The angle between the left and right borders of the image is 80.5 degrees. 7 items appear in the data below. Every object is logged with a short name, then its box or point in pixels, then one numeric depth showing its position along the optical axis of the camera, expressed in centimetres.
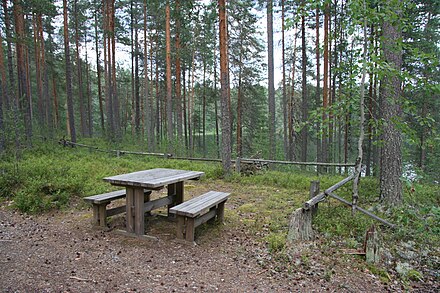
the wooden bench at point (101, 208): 441
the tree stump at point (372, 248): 373
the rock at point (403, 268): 352
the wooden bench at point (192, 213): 388
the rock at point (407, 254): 397
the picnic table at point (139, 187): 396
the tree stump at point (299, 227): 416
